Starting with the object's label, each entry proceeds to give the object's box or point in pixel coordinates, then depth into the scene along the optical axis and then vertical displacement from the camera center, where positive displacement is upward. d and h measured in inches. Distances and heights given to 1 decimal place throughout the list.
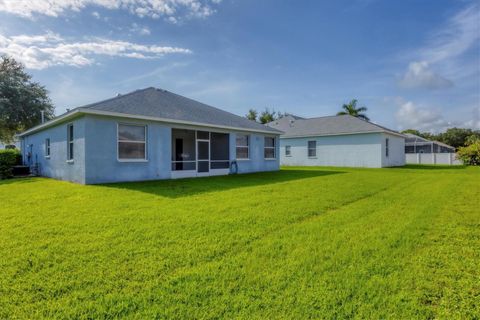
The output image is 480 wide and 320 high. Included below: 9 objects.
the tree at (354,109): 1485.0 +290.5
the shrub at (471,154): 991.6 +18.7
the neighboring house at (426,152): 1206.3 +40.0
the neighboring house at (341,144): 861.8 +59.6
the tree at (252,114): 1942.9 +355.7
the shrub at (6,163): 562.3 +3.8
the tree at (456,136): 2011.2 +180.4
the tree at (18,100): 1033.5 +263.6
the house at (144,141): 415.5 +44.6
